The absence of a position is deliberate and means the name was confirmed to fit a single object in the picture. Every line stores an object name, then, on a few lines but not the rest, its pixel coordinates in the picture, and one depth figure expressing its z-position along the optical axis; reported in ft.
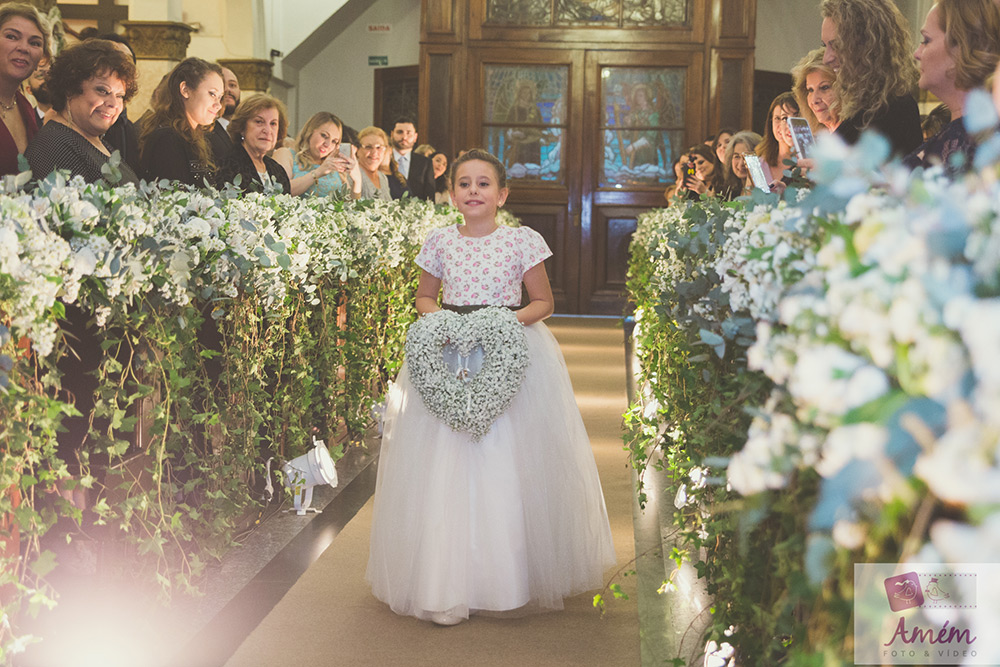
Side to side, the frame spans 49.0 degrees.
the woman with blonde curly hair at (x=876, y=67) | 10.64
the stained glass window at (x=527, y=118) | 41.50
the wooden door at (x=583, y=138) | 41.27
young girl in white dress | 10.66
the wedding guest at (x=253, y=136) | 16.51
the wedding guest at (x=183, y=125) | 14.87
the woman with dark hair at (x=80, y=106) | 12.34
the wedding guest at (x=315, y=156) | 19.65
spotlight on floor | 14.51
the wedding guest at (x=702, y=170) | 26.37
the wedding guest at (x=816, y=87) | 13.16
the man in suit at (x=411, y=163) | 33.06
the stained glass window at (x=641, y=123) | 41.22
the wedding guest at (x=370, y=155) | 25.58
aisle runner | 9.79
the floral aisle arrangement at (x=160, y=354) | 7.82
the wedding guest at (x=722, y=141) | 25.66
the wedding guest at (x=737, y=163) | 19.20
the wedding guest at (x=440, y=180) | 37.11
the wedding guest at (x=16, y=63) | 13.17
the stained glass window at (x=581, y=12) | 40.98
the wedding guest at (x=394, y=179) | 29.89
